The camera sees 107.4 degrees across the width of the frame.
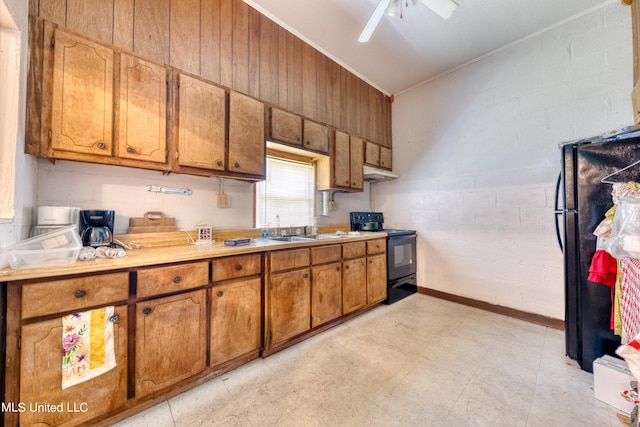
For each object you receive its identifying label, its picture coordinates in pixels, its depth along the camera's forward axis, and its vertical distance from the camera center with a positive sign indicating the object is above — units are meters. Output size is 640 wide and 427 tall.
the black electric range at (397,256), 3.08 -0.55
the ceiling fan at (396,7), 1.85 +1.69
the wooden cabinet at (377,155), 3.46 +0.92
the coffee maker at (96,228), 1.53 -0.09
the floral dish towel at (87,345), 1.15 -0.67
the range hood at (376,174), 3.37 +0.61
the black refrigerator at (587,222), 1.55 -0.04
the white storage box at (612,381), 1.37 -1.00
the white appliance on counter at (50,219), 1.38 -0.02
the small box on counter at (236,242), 1.96 -0.23
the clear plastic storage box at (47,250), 1.12 -0.17
